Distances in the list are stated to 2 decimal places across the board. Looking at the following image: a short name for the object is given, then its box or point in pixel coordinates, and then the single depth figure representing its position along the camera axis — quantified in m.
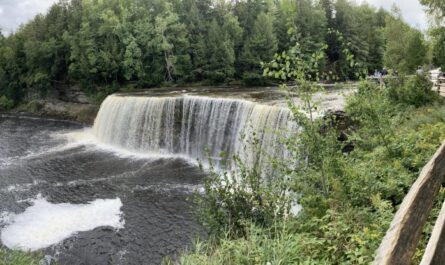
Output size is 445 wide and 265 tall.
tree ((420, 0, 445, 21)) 15.88
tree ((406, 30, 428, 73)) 20.27
